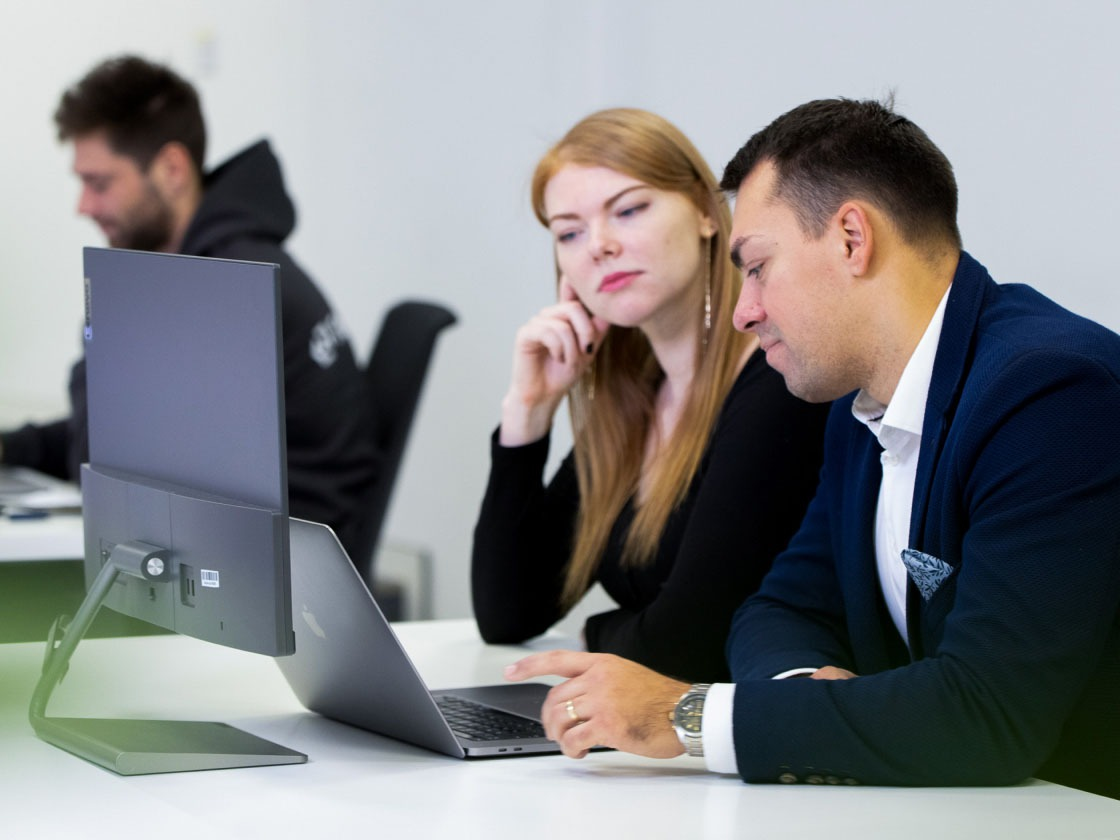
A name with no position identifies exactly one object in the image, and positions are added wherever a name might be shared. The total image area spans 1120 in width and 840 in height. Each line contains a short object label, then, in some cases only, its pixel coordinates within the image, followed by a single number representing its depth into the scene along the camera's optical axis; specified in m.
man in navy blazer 2.76
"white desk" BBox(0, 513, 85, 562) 4.00
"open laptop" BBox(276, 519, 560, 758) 2.84
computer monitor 2.76
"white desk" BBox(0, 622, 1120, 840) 2.64
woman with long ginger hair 3.34
